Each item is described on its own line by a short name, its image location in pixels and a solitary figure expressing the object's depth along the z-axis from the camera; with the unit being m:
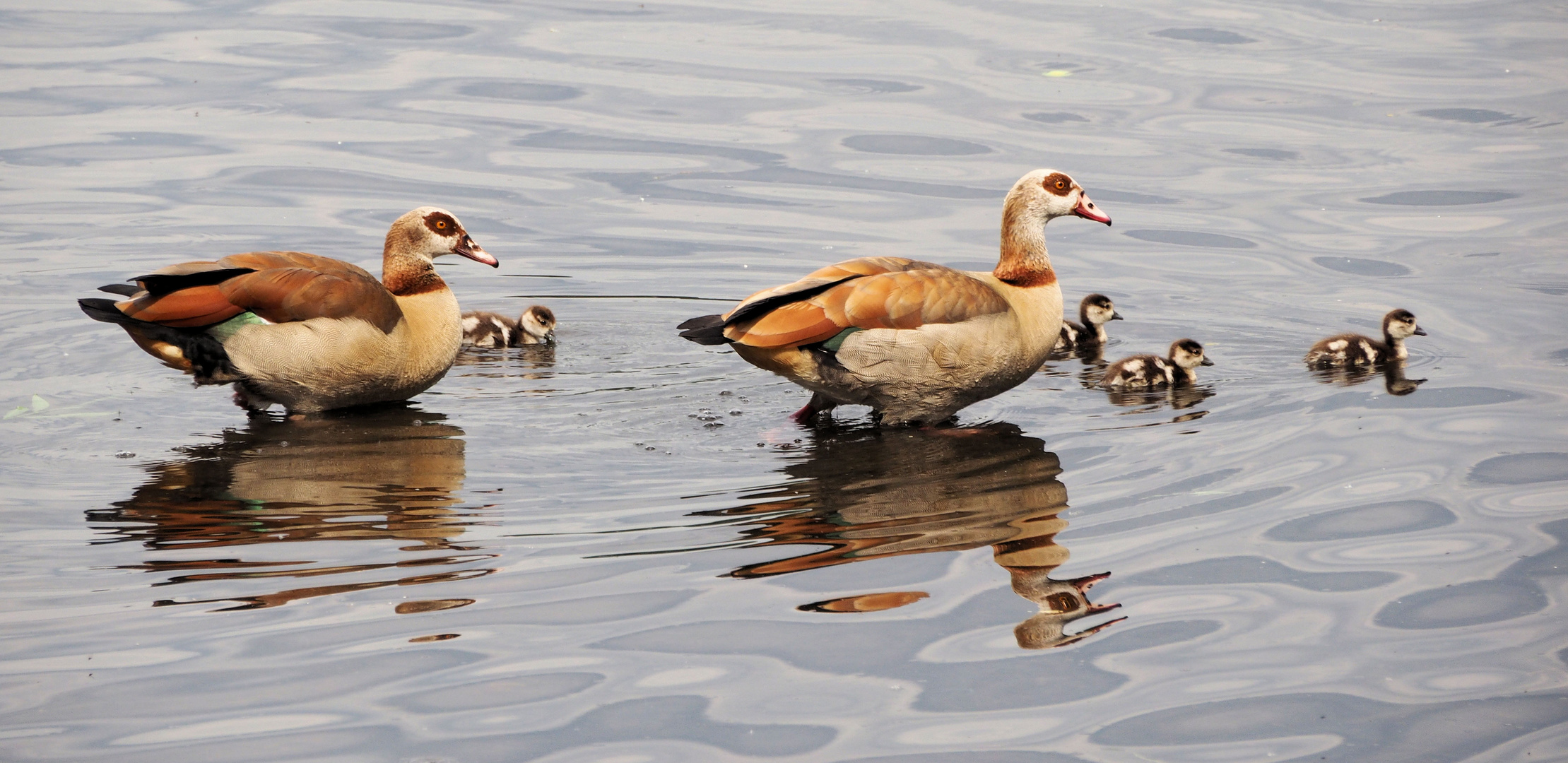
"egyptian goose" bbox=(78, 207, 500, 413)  9.38
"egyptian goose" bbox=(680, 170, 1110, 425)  9.17
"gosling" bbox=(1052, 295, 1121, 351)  11.75
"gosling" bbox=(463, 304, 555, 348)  11.70
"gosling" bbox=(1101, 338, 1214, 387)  10.45
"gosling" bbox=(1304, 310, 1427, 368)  10.80
